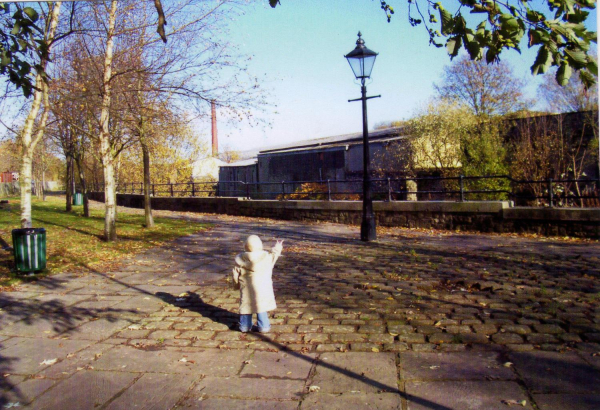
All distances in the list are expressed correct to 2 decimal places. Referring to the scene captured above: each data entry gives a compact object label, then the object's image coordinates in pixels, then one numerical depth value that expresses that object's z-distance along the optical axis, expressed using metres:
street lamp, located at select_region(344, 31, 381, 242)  11.27
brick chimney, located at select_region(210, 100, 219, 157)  11.54
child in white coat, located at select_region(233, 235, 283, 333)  5.02
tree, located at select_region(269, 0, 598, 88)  3.23
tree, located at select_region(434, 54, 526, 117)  23.19
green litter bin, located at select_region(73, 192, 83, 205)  31.77
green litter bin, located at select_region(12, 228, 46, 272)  8.20
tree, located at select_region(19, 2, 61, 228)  9.97
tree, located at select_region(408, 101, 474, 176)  18.97
